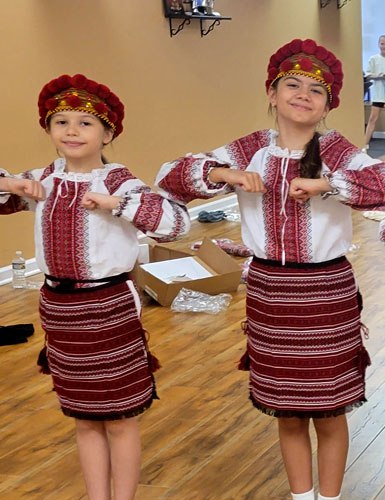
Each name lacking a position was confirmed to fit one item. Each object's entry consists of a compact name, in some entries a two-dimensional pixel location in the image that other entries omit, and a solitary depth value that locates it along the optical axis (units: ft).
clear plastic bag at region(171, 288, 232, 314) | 15.25
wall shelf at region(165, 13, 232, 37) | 22.22
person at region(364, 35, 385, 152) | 38.17
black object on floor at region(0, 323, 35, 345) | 13.97
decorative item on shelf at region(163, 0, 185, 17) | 21.94
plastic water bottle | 17.58
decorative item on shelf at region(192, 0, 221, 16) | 22.75
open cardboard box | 15.52
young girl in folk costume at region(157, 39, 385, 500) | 7.25
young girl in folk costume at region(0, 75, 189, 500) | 7.43
